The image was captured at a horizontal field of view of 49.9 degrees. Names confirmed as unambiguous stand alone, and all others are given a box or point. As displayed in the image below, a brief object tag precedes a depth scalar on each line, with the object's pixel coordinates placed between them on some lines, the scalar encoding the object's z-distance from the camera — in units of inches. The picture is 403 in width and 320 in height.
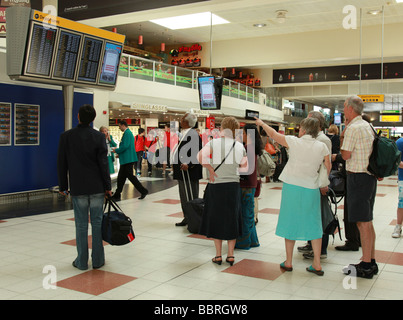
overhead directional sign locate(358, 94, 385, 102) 636.7
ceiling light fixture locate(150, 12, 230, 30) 625.9
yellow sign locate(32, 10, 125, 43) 295.9
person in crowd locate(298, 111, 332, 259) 181.8
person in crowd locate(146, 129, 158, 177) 645.9
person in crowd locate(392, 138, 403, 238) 233.1
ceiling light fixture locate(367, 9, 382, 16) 559.2
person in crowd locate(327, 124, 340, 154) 255.2
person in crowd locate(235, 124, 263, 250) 202.2
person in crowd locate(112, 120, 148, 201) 339.6
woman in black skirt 175.8
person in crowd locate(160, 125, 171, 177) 572.9
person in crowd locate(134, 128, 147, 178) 598.2
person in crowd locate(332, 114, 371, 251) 204.4
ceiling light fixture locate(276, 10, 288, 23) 579.6
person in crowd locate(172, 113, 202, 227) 239.3
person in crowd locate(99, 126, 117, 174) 392.5
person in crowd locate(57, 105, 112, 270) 167.9
